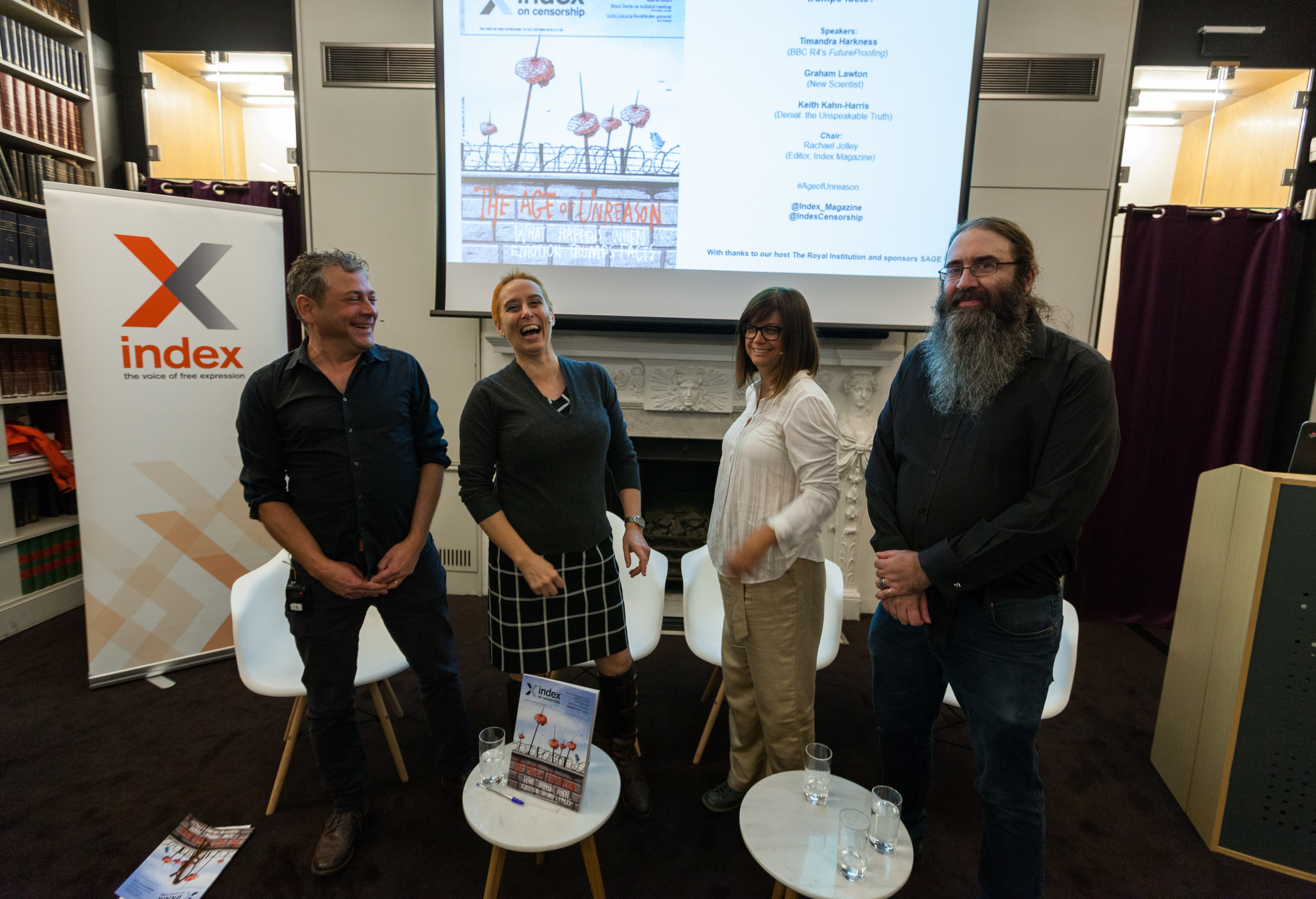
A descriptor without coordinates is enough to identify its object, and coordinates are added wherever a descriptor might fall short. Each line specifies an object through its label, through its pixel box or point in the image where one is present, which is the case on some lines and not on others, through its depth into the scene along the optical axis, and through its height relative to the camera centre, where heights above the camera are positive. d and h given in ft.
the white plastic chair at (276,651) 5.49 -3.40
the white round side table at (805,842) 3.41 -3.20
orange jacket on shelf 9.13 -2.41
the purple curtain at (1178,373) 9.25 -0.60
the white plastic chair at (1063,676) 5.57 -3.23
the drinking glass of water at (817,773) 4.07 -3.06
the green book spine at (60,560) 9.67 -4.29
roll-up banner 7.13 -1.25
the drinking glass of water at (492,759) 4.19 -3.15
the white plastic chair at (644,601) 6.64 -3.33
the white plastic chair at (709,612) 6.39 -3.36
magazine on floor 4.77 -4.69
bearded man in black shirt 3.72 -1.12
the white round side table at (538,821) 3.71 -3.24
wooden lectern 5.09 -3.00
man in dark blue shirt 4.82 -1.60
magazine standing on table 3.98 -2.84
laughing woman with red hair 4.88 -1.60
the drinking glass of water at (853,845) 3.49 -3.07
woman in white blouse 4.52 -1.50
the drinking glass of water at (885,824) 3.64 -3.01
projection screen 8.32 +2.34
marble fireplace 9.59 -1.24
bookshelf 8.84 -1.65
